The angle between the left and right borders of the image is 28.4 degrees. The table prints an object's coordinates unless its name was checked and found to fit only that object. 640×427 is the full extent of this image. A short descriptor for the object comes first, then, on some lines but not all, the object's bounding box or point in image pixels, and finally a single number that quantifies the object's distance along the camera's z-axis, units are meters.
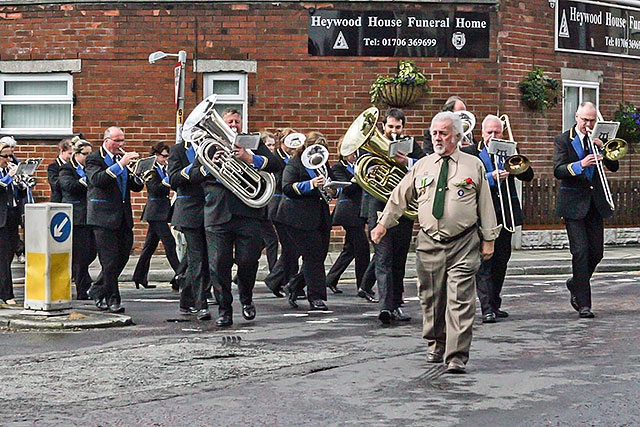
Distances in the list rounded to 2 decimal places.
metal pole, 19.00
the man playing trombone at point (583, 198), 12.10
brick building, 20.72
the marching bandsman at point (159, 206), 15.50
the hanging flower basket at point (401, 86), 20.52
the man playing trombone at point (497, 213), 11.84
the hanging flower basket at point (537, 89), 21.41
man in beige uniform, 9.08
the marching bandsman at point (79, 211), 14.23
